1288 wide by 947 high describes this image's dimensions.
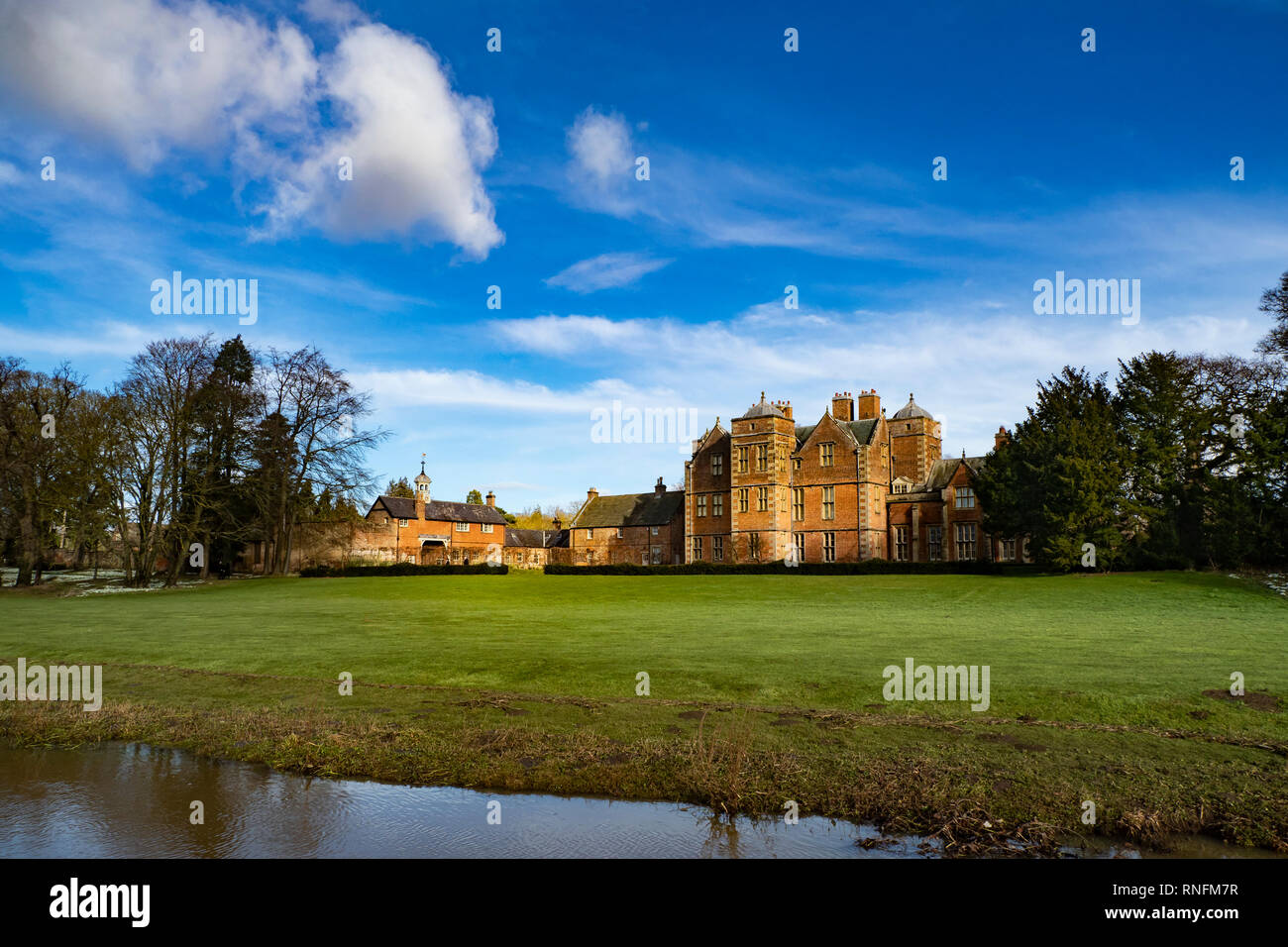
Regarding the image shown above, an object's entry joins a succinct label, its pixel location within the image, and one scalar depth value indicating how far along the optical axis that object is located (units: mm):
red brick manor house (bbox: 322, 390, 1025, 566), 60875
